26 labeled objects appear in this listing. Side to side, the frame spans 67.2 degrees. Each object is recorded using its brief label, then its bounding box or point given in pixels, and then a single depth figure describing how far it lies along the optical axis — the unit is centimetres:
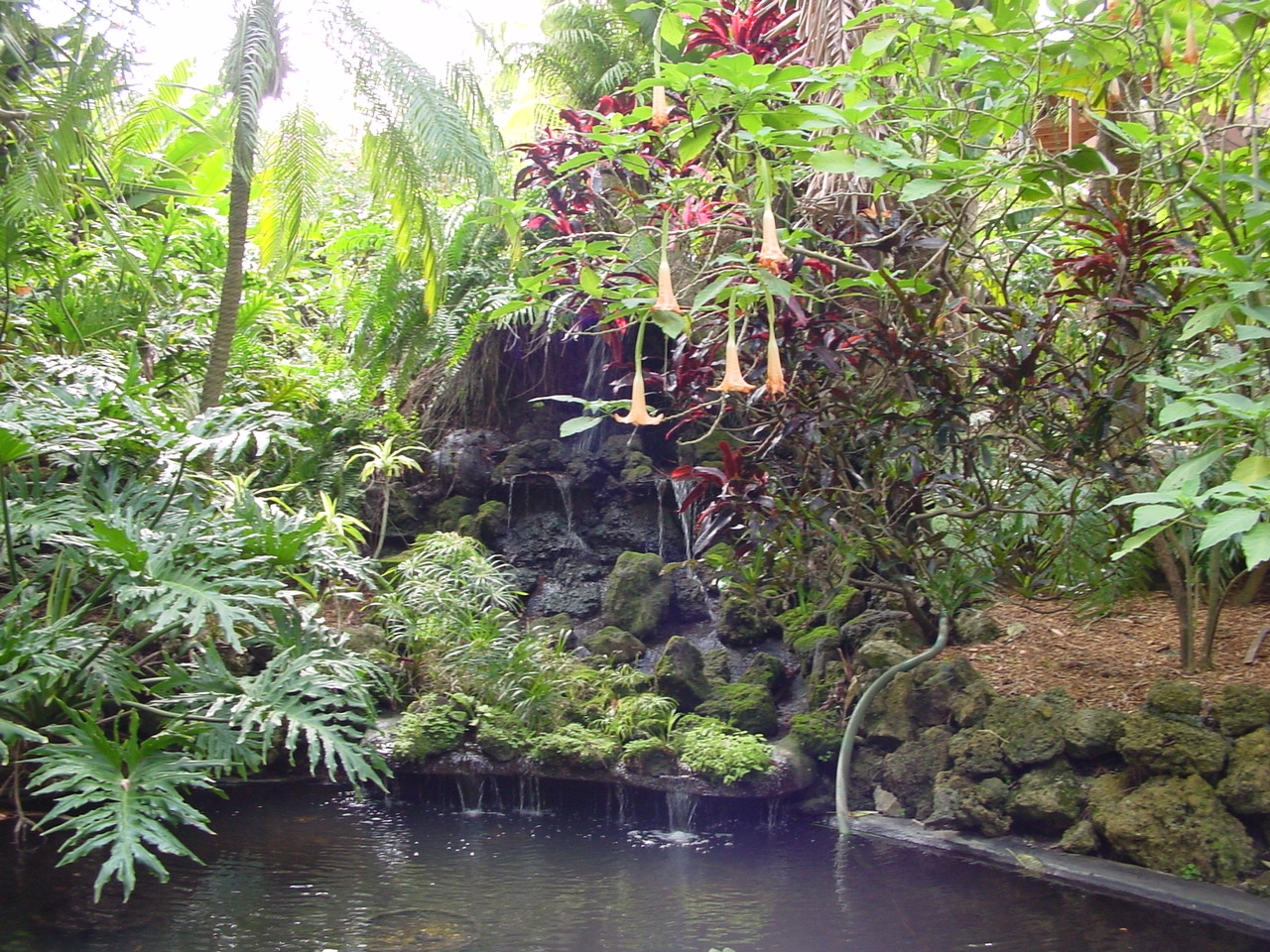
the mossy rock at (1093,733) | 473
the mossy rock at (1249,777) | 416
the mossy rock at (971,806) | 485
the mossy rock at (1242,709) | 436
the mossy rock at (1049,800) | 468
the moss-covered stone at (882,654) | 577
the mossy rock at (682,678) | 658
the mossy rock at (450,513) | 968
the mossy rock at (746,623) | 754
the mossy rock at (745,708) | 624
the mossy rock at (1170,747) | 435
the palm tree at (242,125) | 629
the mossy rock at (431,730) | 624
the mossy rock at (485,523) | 943
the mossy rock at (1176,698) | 451
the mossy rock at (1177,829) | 416
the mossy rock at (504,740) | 621
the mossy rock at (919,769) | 526
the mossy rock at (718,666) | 683
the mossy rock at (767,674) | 664
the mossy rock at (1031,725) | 487
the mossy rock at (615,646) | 746
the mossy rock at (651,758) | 592
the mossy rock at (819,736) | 589
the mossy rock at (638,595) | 797
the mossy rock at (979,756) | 499
